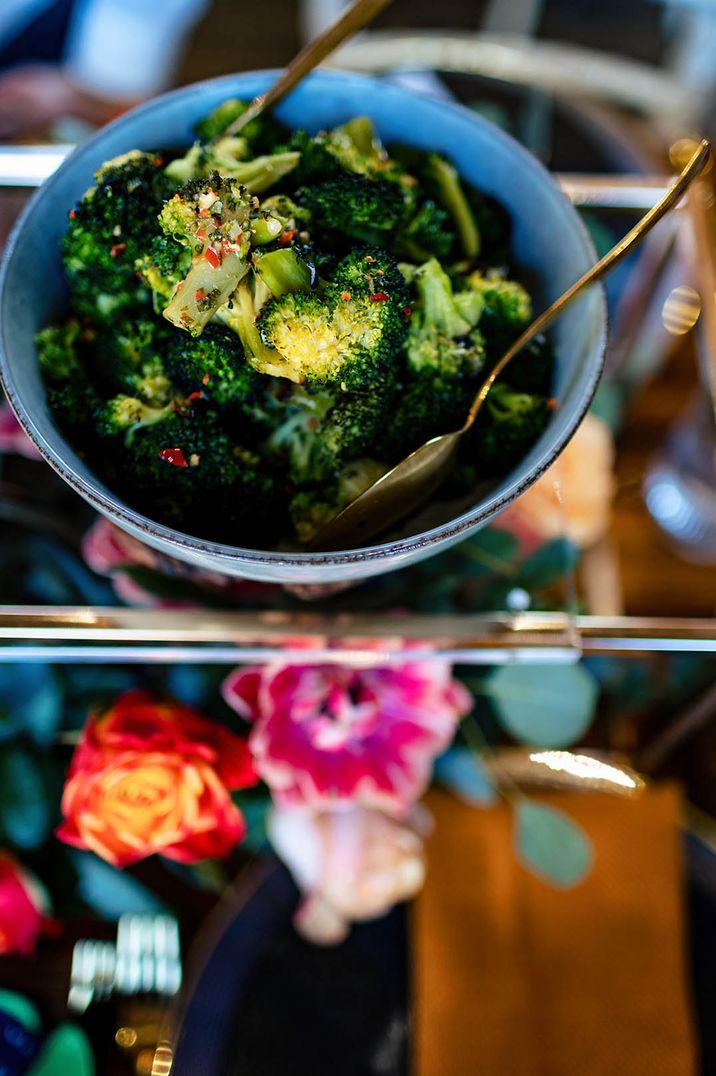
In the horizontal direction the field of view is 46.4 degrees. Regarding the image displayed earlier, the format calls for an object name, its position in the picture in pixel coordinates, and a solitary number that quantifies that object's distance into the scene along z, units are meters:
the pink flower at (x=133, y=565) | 0.54
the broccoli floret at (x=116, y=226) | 0.48
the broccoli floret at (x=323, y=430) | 0.47
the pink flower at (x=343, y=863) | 0.69
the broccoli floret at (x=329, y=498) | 0.49
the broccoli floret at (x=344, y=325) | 0.42
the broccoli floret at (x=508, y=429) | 0.49
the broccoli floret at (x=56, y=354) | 0.49
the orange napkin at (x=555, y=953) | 0.71
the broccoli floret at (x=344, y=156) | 0.51
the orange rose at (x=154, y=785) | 0.58
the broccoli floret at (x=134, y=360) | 0.50
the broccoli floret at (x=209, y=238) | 0.42
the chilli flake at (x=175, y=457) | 0.46
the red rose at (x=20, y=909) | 0.67
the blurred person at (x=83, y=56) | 1.06
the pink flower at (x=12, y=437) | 0.63
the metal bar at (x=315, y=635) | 0.53
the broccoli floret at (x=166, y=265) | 0.45
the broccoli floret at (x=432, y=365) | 0.49
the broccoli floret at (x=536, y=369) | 0.52
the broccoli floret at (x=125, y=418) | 0.48
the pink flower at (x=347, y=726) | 0.60
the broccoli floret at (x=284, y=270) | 0.43
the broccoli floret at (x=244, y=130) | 0.53
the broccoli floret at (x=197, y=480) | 0.47
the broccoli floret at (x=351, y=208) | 0.47
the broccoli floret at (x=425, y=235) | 0.52
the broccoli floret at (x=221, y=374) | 0.45
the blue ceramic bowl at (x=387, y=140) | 0.42
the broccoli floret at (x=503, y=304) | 0.51
